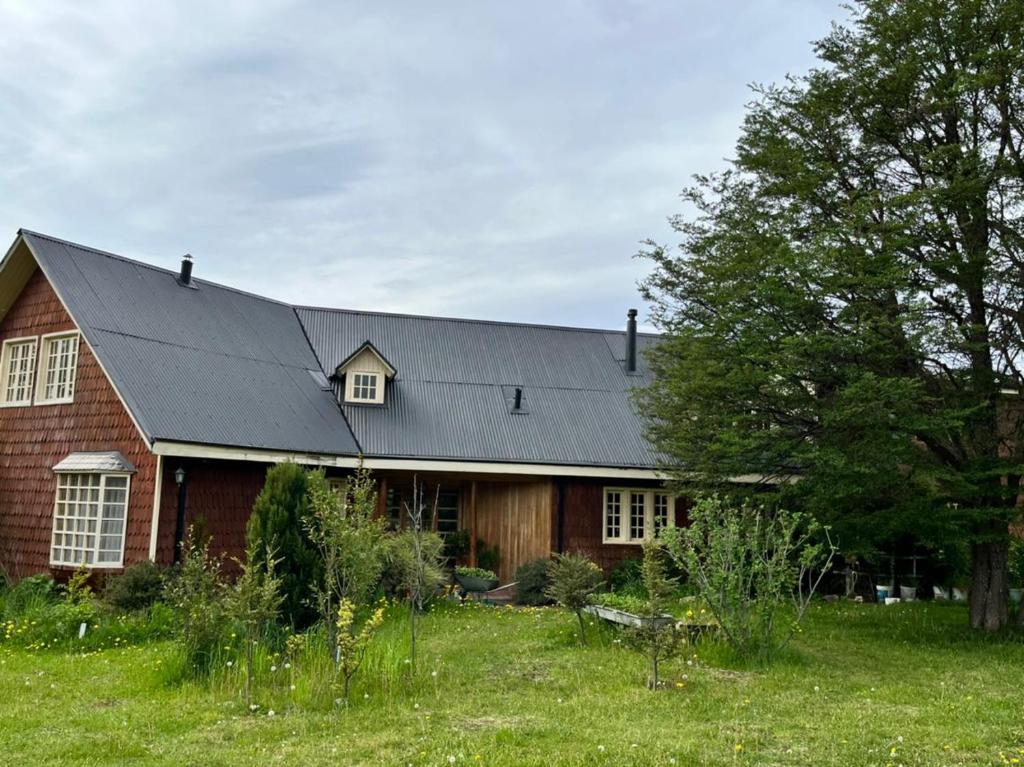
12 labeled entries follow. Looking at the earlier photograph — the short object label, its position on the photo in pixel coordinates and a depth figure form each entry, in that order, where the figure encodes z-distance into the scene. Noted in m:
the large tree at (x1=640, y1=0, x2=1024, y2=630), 12.77
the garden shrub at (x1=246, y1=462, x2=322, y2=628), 11.95
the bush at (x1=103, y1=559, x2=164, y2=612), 13.89
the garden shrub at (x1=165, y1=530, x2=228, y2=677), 9.61
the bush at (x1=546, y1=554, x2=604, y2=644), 11.47
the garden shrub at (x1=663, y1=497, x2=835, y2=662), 10.79
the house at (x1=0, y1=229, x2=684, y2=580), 15.88
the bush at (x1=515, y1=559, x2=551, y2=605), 17.52
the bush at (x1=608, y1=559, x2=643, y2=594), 18.69
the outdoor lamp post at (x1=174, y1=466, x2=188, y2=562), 15.48
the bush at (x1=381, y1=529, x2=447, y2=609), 11.17
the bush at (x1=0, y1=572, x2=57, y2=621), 13.84
